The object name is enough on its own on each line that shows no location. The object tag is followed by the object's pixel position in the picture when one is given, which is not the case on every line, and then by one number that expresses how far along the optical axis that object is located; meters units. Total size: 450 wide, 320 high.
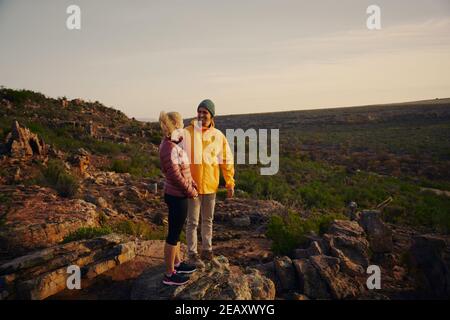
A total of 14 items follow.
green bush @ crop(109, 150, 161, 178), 11.78
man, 3.90
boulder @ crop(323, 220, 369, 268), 4.98
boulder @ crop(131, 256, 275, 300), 3.41
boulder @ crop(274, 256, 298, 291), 4.24
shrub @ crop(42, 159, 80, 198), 7.60
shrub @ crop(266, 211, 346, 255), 5.35
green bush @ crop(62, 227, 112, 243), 4.99
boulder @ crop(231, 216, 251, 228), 7.44
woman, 3.36
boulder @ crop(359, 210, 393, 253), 5.59
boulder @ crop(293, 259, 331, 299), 4.05
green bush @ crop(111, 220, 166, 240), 5.93
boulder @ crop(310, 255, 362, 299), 4.06
